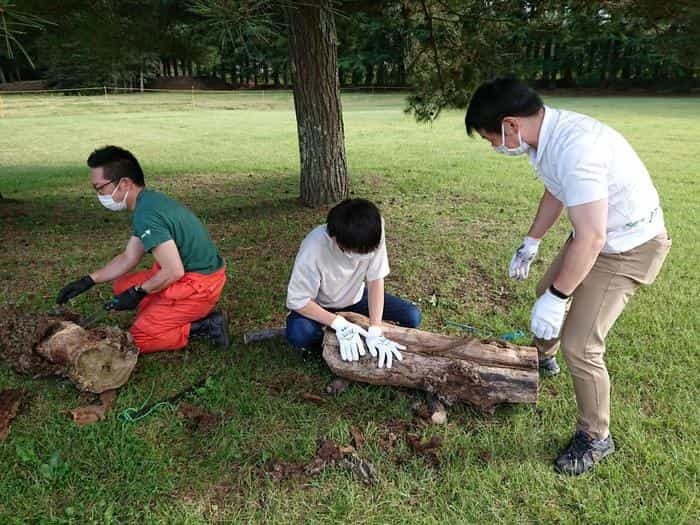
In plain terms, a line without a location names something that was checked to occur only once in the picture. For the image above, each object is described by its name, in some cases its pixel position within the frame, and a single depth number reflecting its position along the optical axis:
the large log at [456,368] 2.39
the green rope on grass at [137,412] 2.44
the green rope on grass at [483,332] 3.11
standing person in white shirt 1.84
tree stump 2.51
